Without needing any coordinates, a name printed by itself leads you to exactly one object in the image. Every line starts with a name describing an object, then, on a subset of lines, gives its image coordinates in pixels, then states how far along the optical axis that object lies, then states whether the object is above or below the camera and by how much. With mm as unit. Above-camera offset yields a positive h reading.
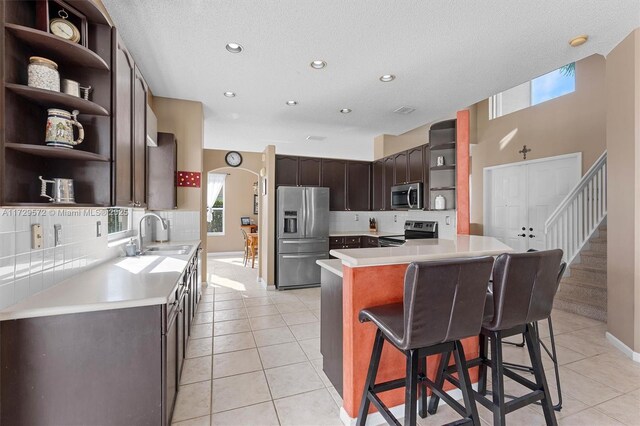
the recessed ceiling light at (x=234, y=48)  2742 +1560
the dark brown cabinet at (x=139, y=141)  2078 +545
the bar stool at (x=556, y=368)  1903 -1056
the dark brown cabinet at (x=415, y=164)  4684 +772
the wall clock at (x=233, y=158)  5457 +1003
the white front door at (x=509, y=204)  5219 +134
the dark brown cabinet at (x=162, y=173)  3707 +495
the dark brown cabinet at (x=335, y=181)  5508 +583
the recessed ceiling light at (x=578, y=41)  2606 +1549
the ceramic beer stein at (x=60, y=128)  1387 +403
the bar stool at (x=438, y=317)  1302 -493
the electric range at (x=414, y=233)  4852 -360
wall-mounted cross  5132 +1061
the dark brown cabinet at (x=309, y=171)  5305 +743
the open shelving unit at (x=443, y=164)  4395 +717
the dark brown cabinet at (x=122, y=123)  1659 +549
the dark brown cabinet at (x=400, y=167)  5047 +780
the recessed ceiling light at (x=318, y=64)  3066 +1565
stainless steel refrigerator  4875 -376
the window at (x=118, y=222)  2902 -115
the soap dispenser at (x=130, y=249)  2843 -370
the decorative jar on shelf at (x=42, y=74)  1309 +627
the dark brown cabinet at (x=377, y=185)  5629 +512
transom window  4684 +2109
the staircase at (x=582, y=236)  3760 -347
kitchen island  1727 -534
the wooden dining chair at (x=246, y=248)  7039 -900
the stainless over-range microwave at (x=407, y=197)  4629 +250
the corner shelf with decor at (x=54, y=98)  1249 +536
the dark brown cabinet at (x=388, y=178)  5367 +631
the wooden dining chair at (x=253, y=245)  6645 -778
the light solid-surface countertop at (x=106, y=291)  1356 -437
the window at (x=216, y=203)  8367 +256
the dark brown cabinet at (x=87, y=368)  1325 -753
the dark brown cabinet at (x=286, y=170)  5176 +740
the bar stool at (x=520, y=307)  1510 -521
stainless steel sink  3076 -430
